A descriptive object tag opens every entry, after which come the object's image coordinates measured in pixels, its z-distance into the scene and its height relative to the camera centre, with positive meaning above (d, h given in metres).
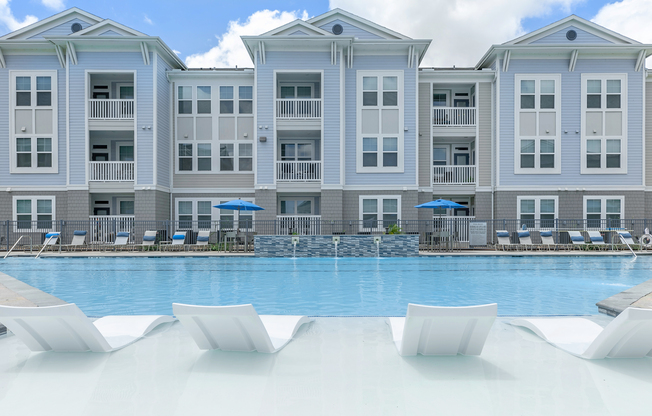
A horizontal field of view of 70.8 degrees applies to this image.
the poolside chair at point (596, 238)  19.04 -1.46
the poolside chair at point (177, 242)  18.78 -1.62
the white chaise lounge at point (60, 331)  3.87 -1.18
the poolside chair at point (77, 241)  18.81 -1.58
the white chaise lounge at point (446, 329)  3.87 -1.13
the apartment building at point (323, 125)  20.53 +3.66
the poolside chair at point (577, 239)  18.88 -1.48
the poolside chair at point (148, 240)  18.78 -1.54
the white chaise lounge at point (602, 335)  3.71 -1.36
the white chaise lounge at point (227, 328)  3.96 -1.15
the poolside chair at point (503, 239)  19.11 -1.48
